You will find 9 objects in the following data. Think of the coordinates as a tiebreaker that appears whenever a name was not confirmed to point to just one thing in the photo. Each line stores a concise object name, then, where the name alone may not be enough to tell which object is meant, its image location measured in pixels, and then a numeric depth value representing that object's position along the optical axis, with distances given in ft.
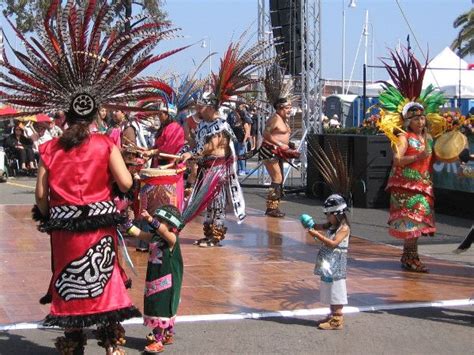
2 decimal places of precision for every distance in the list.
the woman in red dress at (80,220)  16.20
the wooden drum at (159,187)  28.78
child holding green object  20.68
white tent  86.94
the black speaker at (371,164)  45.68
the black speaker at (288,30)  54.34
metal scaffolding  52.80
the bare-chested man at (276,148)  42.06
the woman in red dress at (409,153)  27.53
